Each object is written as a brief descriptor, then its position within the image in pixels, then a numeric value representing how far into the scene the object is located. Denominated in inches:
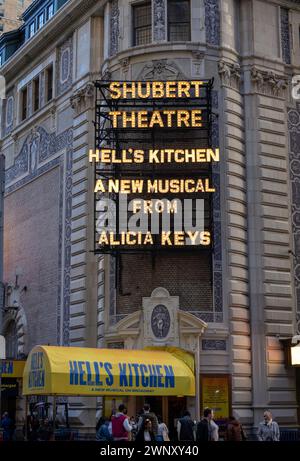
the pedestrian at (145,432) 804.6
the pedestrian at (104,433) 878.4
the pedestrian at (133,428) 961.7
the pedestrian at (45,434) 763.9
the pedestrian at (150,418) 840.2
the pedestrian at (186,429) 914.7
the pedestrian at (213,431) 890.7
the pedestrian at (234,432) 802.2
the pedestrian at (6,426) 1155.3
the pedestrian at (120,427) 807.1
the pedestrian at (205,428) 870.4
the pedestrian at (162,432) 931.7
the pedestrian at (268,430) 876.6
